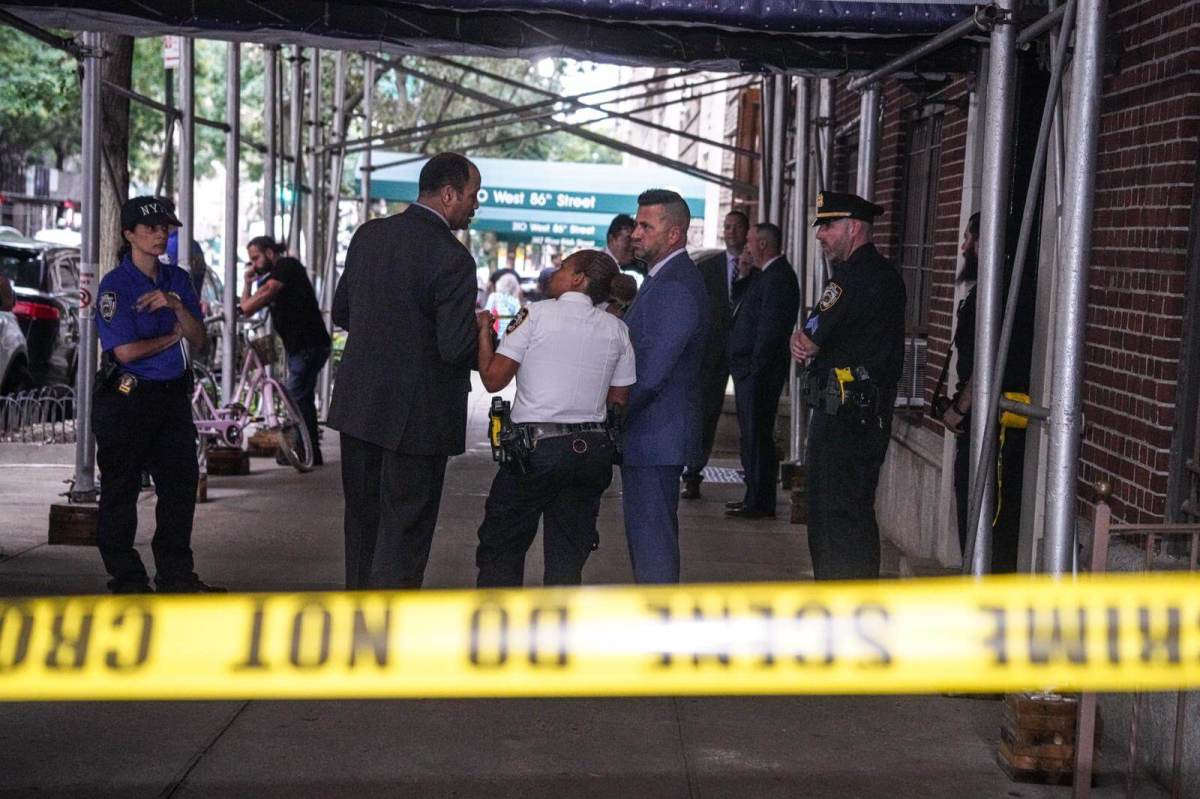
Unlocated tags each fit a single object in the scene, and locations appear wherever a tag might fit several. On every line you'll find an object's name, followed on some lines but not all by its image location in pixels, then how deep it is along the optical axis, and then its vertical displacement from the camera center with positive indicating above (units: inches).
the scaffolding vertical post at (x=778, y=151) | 511.8 +30.5
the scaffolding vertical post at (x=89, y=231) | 335.0 -1.7
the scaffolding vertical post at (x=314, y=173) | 652.1 +23.5
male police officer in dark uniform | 265.1 -21.9
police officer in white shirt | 233.1 -19.5
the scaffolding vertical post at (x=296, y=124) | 565.0 +37.8
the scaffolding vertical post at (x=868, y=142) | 350.0 +23.8
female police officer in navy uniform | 272.7 -30.0
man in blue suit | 244.4 -21.8
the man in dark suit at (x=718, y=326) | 434.3 -21.6
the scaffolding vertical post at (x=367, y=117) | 735.7 +53.4
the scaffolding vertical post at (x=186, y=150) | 442.0 +21.1
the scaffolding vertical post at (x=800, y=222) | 442.0 +7.3
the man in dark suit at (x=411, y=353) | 235.1 -17.2
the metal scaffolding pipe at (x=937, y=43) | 225.1 +31.6
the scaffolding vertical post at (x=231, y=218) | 476.7 +2.7
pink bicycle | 466.3 -54.7
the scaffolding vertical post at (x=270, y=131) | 539.8 +33.3
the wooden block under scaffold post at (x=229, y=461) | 473.1 -67.8
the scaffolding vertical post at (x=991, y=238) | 223.9 +2.4
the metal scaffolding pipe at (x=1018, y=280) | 209.0 -3.2
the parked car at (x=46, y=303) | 642.2 -33.0
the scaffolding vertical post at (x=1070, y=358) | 201.5 -12.4
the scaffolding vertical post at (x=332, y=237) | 635.5 -2.1
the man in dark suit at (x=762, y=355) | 401.1 -27.1
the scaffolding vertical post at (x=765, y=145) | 551.8 +36.4
